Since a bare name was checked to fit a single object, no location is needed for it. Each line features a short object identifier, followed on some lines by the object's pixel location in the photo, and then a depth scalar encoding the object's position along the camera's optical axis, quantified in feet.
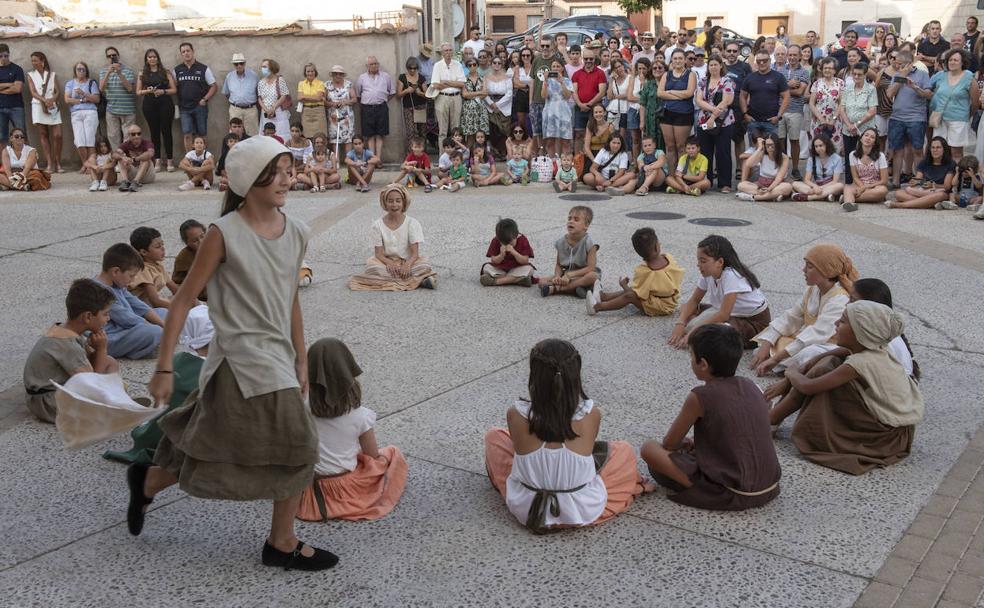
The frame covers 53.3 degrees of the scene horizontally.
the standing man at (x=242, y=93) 50.90
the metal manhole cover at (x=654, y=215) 37.31
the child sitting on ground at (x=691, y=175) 42.88
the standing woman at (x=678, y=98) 43.86
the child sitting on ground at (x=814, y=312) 18.08
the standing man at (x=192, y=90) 50.88
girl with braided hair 12.55
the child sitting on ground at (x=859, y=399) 14.53
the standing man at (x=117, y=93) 50.85
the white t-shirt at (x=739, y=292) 20.72
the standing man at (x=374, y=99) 50.26
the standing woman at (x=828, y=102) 42.19
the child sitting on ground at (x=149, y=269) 22.20
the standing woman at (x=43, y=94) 51.16
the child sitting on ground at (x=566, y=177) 44.70
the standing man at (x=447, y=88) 49.78
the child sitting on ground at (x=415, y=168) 46.47
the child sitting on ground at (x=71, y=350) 16.35
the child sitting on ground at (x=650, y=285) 23.45
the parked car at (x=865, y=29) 108.87
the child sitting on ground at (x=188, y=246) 22.47
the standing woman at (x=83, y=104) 50.93
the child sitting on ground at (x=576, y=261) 25.36
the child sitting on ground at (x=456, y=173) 45.98
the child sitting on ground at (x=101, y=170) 46.93
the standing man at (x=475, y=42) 55.31
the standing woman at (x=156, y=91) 50.52
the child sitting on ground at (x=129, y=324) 20.06
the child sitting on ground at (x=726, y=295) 20.62
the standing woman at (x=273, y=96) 50.62
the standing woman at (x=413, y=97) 51.34
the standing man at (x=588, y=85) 47.60
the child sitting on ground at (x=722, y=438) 13.25
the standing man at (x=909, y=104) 40.63
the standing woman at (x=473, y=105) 49.47
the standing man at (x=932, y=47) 45.11
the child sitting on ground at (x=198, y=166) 46.88
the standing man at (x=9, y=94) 50.52
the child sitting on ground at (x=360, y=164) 46.06
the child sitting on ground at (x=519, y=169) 47.09
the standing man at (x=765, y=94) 43.27
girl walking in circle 10.50
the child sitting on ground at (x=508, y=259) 26.55
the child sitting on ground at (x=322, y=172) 46.21
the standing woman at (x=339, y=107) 49.98
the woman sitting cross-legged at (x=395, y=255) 26.53
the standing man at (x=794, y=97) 43.91
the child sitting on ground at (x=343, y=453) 12.69
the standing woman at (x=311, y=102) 50.06
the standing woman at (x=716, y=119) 42.83
